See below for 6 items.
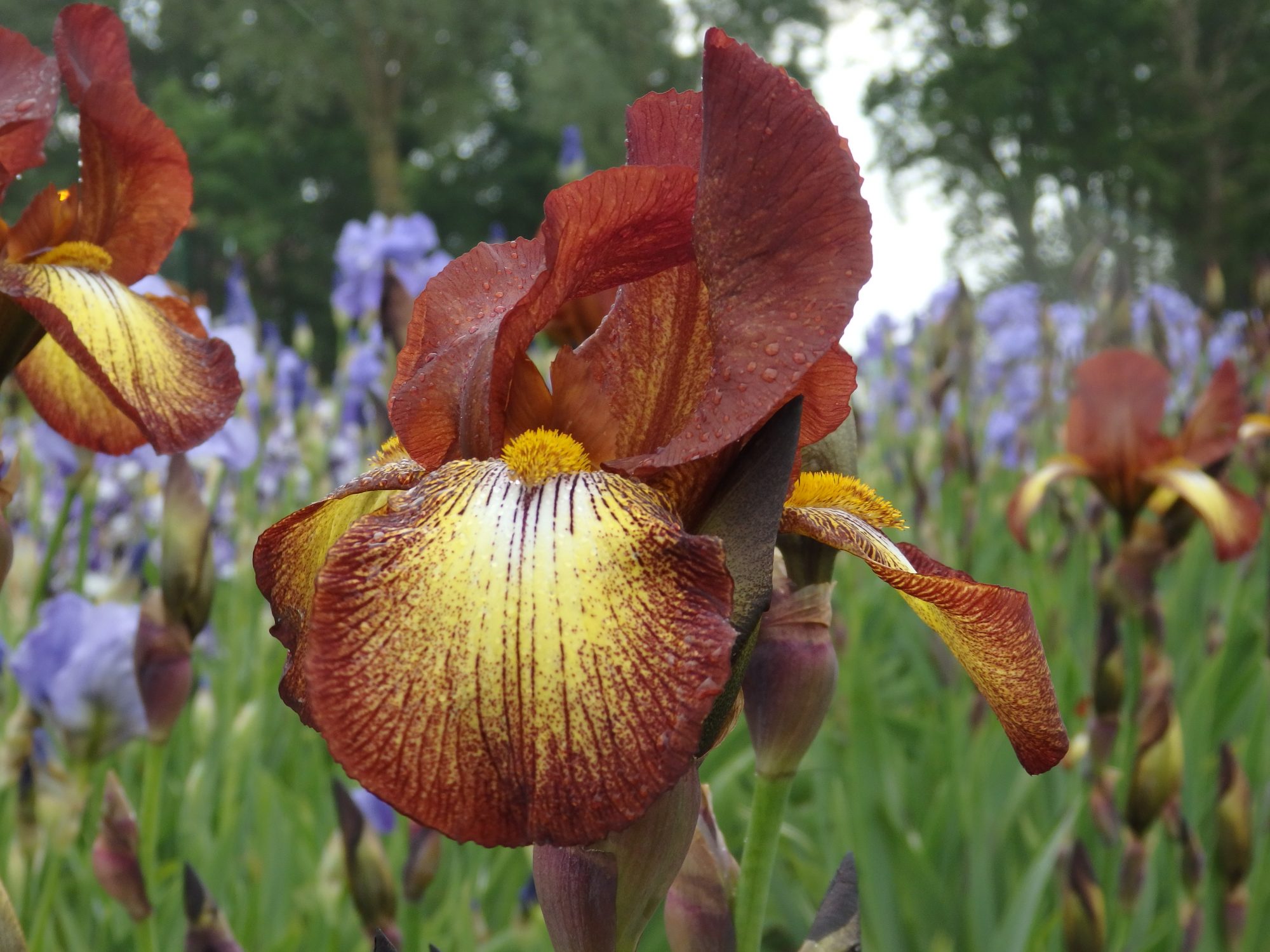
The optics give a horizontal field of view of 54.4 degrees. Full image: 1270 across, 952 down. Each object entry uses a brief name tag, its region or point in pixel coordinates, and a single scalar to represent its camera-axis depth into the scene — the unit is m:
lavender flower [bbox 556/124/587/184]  1.92
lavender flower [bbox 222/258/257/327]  2.45
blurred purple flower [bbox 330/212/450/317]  2.03
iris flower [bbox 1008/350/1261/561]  1.40
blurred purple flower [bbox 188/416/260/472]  1.10
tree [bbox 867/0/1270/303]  14.90
